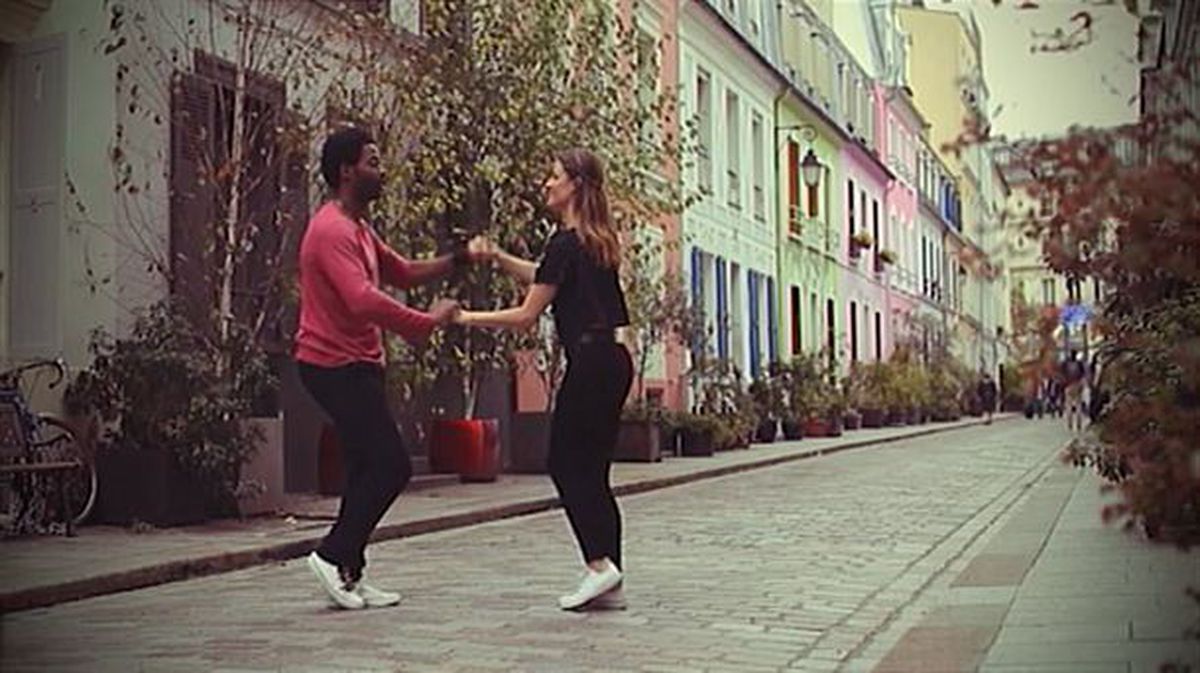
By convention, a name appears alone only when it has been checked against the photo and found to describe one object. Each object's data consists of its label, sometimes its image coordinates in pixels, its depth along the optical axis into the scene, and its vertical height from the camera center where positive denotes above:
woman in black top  6.22 +0.24
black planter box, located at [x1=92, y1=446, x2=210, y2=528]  9.77 -0.39
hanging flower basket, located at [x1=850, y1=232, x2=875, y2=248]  37.62 +3.81
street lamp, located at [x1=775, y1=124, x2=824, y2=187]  27.44 +3.95
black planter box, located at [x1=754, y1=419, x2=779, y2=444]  24.44 -0.26
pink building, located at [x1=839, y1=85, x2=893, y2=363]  37.41 +3.69
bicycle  9.08 -0.25
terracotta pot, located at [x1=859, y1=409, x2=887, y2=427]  33.09 -0.09
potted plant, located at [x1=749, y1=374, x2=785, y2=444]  24.58 +0.14
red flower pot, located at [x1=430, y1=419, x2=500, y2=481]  14.08 -0.25
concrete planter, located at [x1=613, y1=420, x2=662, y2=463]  17.84 -0.27
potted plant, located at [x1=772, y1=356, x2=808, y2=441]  25.77 +0.22
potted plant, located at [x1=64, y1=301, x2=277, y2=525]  9.79 -0.04
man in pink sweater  6.18 +0.27
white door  9.88 +1.36
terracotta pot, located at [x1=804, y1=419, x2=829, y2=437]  27.19 -0.22
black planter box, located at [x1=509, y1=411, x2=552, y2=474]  16.00 -0.23
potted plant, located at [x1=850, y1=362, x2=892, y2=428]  32.59 +0.44
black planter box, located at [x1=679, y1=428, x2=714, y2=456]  19.55 -0.32
